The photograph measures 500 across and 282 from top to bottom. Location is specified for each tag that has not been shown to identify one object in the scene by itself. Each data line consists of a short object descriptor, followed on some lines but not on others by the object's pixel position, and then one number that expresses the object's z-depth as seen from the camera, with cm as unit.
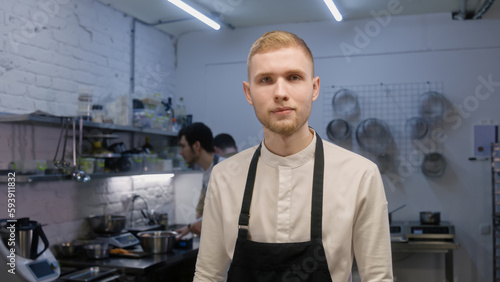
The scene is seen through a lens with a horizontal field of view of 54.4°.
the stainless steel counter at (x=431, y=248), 431
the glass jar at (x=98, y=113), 345
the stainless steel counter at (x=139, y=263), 308
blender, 258
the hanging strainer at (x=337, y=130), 491
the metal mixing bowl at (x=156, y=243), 349
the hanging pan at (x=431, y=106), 470
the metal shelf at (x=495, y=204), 435
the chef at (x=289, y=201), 137
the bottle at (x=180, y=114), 502
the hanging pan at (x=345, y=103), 493
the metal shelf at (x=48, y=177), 272
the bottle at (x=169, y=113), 459
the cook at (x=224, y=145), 458
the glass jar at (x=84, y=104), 344
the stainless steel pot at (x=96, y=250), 330
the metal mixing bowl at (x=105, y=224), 374
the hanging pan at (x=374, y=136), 481
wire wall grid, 479
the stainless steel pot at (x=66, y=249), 339
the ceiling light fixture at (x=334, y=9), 369
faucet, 435
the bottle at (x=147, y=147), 432
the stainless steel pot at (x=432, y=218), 449
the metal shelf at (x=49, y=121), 279
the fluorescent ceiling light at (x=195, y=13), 351
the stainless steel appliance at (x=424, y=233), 435
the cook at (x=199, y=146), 388
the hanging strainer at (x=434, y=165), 470
